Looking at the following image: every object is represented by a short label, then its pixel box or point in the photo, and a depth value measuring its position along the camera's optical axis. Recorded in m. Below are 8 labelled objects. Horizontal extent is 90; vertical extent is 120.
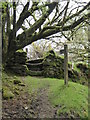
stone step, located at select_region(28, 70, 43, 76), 6.45
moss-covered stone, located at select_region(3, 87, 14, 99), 3.70
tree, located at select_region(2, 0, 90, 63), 3.91
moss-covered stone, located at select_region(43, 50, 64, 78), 6.28
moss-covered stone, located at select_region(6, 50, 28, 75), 6.21
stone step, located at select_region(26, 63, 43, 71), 6.85
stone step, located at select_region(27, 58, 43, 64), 7.31
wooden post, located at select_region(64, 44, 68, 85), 4.55
